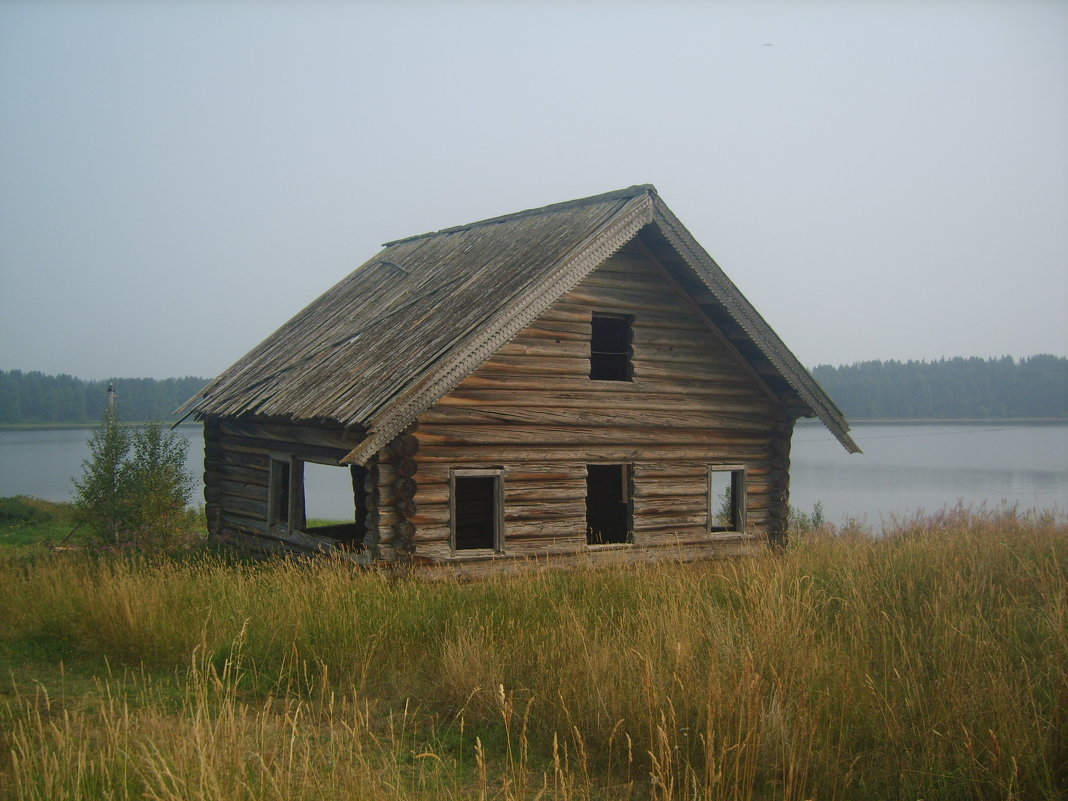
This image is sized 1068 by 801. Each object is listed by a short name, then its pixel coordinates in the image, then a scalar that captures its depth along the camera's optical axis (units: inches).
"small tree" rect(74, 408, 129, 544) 733.9
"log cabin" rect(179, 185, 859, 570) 492.1
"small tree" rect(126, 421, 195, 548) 727.1
